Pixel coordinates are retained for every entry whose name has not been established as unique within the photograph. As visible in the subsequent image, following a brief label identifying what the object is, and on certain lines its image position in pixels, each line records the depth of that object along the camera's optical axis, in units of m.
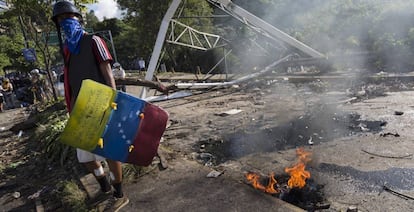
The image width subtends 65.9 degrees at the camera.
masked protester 2.84
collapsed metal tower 9.08
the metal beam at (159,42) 8.98
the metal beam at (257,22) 9.47
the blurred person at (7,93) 14.92
